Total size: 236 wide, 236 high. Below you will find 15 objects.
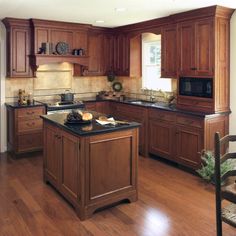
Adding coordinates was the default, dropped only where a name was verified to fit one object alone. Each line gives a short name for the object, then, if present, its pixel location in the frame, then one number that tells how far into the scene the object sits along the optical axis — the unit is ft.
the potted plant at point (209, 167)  13.45
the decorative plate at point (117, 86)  22.66
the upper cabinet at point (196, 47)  14.47
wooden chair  6.95
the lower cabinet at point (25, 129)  17.52
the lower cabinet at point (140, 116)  18.04
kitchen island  10.53
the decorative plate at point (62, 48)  19.06
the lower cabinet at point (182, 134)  14.56
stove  18.29
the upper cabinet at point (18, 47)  17.81
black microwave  14.76
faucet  19.89
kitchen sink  18.39
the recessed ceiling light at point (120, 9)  15.02
